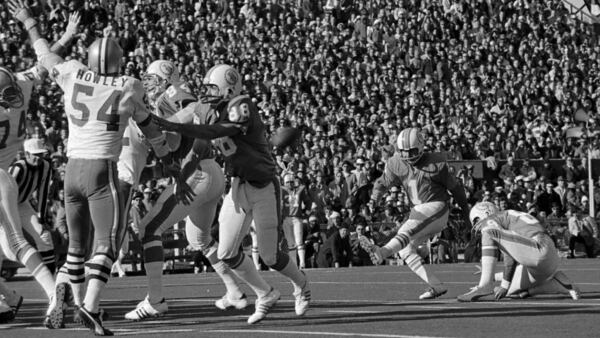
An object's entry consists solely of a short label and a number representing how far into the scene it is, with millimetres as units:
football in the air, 15133
